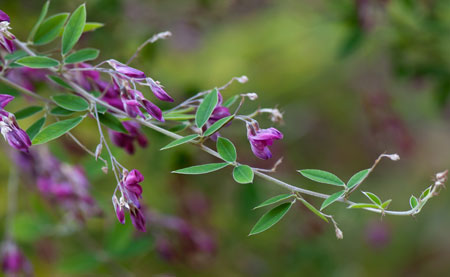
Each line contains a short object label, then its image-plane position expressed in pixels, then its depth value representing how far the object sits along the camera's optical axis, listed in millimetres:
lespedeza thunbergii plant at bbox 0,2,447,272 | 1077
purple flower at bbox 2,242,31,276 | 1255
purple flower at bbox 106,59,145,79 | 1087
